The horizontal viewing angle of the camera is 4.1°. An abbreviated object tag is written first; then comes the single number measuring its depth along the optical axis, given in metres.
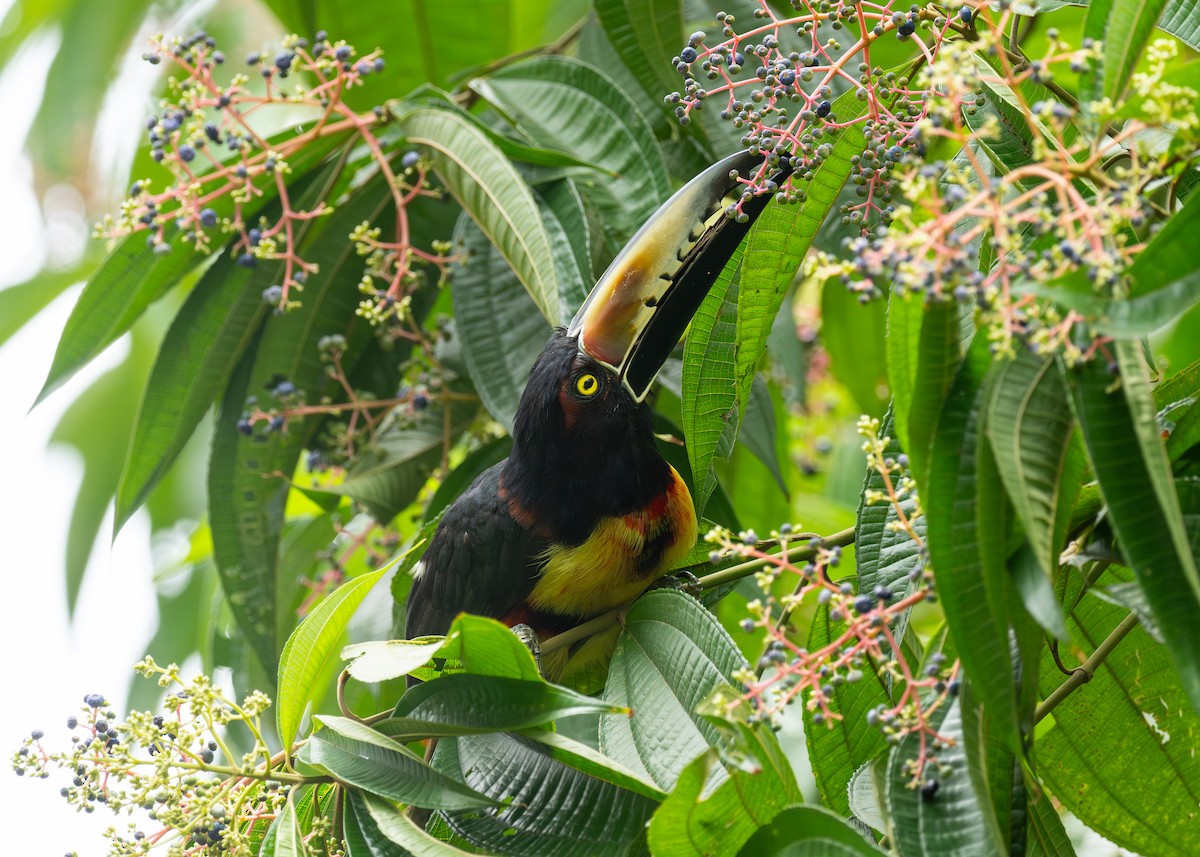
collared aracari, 7.10
